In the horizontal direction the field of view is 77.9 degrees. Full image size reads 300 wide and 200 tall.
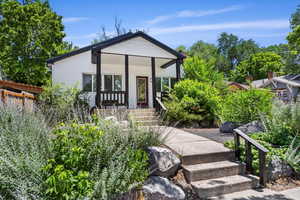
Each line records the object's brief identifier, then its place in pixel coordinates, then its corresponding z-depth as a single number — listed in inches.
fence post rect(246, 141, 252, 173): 169.0
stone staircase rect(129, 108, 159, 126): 377.6
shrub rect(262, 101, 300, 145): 199.8
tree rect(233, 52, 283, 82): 1625.5
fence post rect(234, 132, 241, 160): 185.5
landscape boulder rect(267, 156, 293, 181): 163.5
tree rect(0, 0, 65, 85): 635.5
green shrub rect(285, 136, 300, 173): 170.4
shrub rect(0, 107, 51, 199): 95.7
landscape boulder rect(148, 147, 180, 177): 142.2
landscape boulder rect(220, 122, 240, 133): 294.2
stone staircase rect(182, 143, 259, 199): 140.7
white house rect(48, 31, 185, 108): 420.8
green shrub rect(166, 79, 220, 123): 377.7
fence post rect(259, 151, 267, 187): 153.0
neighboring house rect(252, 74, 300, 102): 910.9
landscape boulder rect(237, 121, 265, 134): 240.6
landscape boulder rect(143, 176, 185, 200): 122.3
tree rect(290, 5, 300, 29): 963.5
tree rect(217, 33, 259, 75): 2009.1
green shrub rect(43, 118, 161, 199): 96.0
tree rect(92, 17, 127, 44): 1051.9
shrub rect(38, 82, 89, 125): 380.2
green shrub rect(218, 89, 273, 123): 285.6
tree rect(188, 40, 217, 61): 1745.8
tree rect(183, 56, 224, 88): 538.3
